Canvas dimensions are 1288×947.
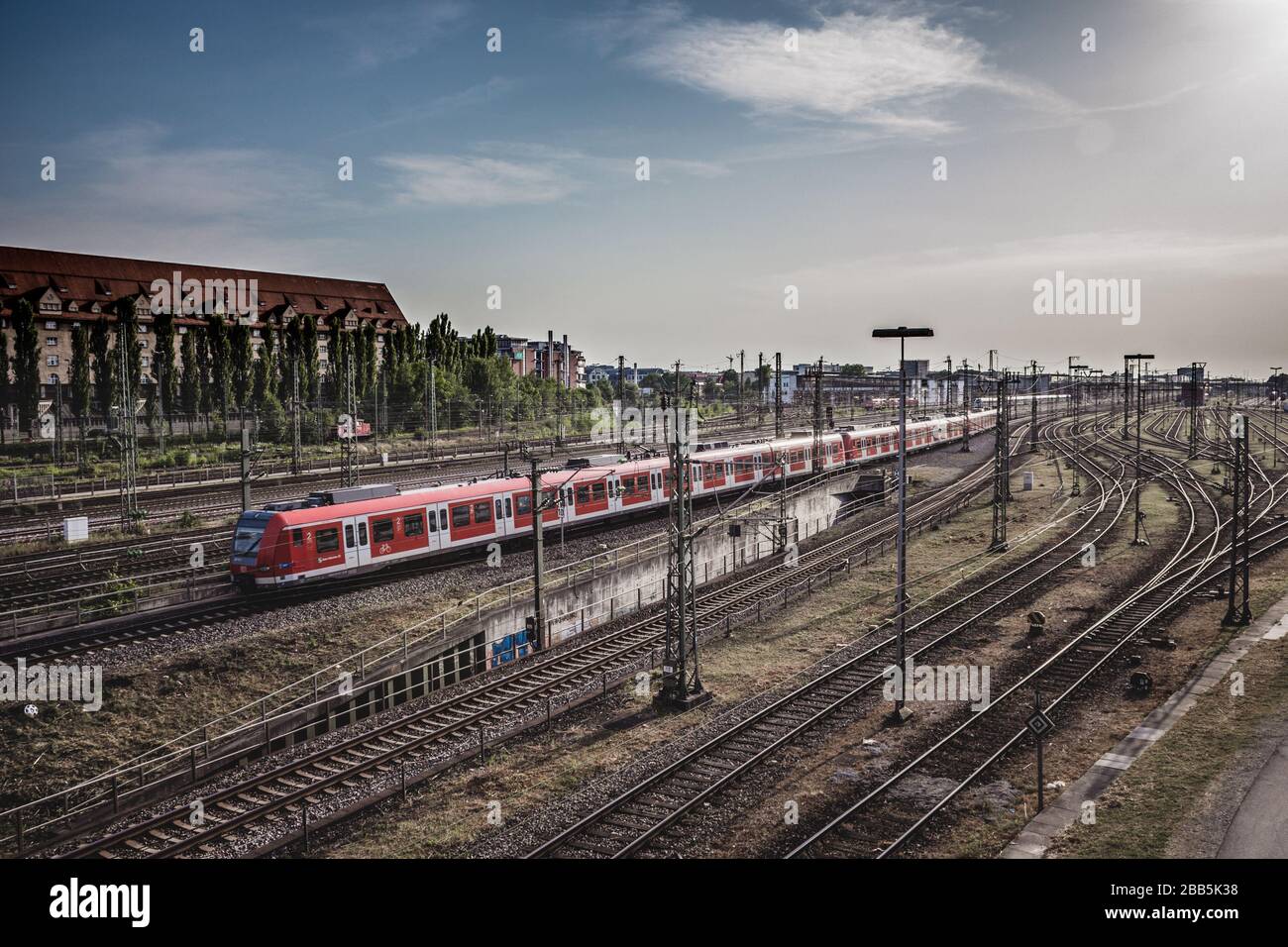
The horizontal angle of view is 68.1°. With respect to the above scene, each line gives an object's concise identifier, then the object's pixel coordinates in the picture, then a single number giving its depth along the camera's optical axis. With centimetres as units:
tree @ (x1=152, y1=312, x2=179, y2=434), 7112
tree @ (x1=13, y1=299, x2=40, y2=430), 6525
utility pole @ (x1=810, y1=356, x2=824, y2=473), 4991
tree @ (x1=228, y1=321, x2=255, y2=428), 7438
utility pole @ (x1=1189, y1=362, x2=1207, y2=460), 6372
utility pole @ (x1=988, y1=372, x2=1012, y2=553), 4034
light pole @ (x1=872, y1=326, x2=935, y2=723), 1975
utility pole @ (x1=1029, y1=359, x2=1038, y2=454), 7806
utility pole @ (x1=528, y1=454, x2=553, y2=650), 2742
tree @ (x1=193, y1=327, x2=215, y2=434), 7438
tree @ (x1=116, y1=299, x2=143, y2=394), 5712
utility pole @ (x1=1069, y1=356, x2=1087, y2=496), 5509
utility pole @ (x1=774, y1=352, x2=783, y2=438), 5719
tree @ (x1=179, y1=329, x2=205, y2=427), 7325
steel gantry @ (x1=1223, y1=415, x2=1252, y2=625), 2717
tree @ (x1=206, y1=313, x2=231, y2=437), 7356
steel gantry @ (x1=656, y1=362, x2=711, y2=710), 2209
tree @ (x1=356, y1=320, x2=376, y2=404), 7888
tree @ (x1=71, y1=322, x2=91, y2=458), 6862
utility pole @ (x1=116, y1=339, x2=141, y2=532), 3831
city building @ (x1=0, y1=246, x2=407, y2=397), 7831
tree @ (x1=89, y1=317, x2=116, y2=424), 7025
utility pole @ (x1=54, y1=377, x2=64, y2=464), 5491
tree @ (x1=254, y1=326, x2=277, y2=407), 7638
